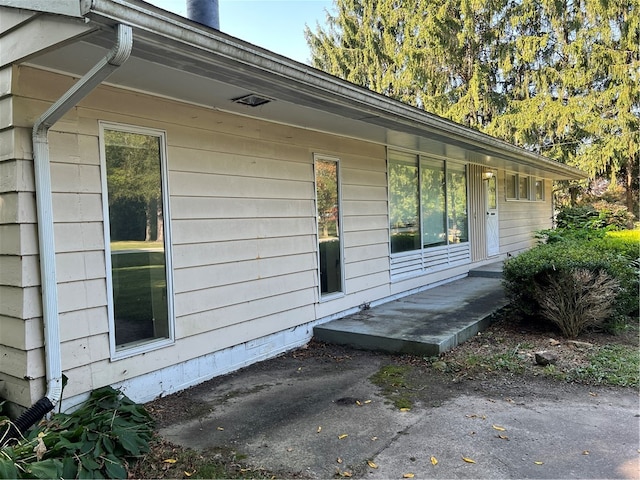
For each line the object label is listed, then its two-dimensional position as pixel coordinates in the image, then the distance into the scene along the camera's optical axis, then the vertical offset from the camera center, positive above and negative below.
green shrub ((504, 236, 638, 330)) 4.82 -0.57
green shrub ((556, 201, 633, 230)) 12.78 -0.01
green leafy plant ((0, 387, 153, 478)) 2.21 -1.10
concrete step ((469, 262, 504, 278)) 8.58 -0.95
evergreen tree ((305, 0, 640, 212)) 14.87 +5.58
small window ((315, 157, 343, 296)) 5.42 +0.04
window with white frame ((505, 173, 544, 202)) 11.06 +0.86
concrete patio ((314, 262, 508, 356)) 4.54 -1.11
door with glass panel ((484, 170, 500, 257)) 9.83 +0.19
